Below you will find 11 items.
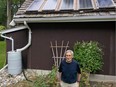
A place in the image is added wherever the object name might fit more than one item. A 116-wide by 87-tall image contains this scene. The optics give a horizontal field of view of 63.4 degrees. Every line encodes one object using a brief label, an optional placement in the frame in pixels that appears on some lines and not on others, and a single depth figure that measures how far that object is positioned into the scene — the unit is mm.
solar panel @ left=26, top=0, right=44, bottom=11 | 3457
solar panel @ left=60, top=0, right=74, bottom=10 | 3328
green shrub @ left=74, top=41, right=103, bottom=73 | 2947
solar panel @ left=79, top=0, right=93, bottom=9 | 3258
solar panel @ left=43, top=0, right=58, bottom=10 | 3409
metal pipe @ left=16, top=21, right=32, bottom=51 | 3455
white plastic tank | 3418
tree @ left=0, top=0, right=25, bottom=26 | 14878
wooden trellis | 3338
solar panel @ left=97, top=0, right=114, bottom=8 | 3141
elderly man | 2027
